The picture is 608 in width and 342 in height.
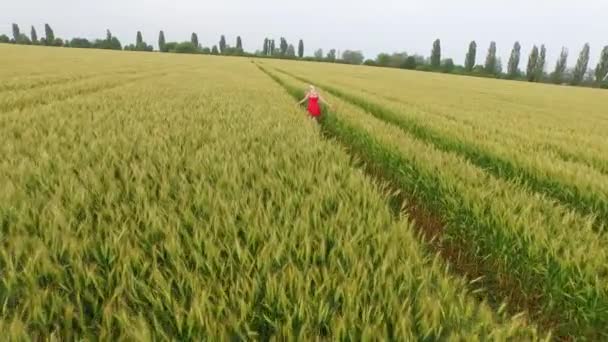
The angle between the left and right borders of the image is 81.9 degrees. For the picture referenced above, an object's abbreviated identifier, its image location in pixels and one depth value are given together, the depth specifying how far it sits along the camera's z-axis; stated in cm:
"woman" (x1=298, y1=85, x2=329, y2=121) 1054
